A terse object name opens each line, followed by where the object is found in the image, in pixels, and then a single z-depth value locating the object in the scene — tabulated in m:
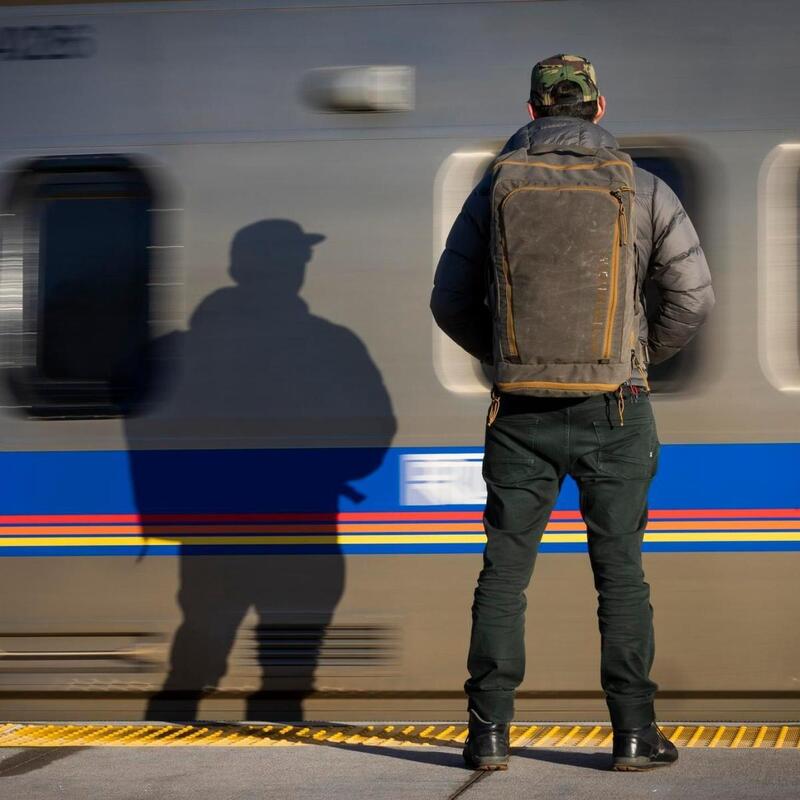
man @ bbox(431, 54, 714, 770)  7.15
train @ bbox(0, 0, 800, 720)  9.05
